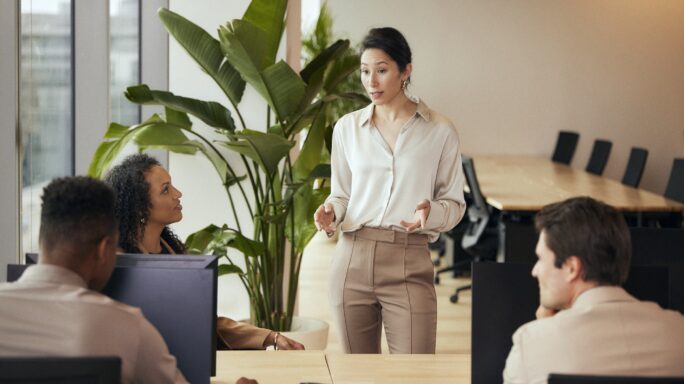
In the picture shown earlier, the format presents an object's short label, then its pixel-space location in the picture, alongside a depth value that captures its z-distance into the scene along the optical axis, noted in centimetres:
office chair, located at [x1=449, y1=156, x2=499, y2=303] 691
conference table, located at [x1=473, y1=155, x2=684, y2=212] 626
